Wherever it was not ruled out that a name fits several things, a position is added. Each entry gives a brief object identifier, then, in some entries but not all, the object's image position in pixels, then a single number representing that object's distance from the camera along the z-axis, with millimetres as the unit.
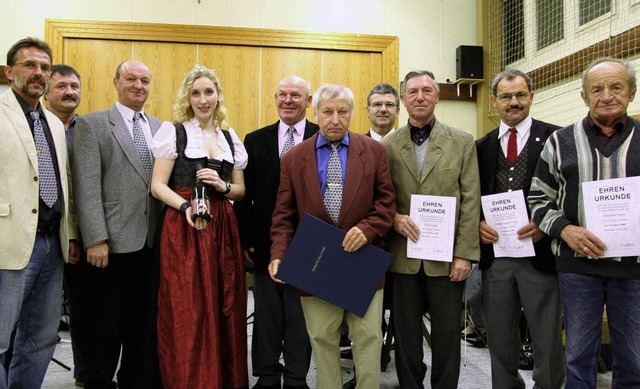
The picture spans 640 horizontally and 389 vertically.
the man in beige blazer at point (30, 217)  2111
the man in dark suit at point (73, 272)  2703
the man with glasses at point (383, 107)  3369
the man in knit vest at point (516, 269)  2283
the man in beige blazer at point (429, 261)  2340
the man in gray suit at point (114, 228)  2512
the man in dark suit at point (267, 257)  2688
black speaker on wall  6301
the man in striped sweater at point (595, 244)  1944
